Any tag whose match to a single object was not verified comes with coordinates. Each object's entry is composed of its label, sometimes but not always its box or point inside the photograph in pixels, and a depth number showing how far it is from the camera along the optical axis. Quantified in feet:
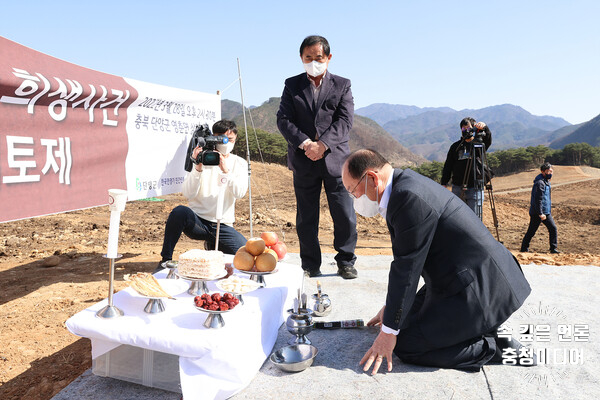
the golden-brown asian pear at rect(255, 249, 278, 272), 9.13
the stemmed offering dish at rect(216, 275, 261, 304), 7.73
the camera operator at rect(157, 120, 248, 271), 12.85
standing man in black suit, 12.91
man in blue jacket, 24.80
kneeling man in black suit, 7.29
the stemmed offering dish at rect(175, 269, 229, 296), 8.14
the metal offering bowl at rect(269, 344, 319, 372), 7.54
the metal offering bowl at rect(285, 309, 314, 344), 8.48
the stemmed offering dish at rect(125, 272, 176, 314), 7.18
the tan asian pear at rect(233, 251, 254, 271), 9.14
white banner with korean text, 10.07
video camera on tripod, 19.22
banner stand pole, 16.40
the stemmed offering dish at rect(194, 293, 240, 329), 6.79
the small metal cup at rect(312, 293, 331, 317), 10.50
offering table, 6.49
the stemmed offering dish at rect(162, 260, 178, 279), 8.98
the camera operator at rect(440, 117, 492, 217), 19.21
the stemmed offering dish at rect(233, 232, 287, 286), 9.12
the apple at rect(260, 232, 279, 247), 10.48
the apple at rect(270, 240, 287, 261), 10.55
